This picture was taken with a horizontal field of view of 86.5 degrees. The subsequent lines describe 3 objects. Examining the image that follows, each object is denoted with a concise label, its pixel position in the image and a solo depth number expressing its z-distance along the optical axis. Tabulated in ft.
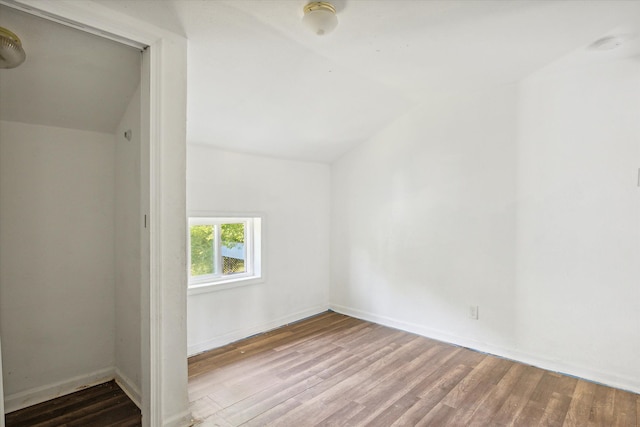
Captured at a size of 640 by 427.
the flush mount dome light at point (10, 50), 4.99
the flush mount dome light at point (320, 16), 5.41
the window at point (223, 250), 9.75
